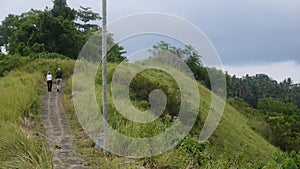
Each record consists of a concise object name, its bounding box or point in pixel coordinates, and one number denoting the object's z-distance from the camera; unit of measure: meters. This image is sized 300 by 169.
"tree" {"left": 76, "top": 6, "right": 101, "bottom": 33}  47.52
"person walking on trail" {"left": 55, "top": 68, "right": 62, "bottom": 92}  18.84
